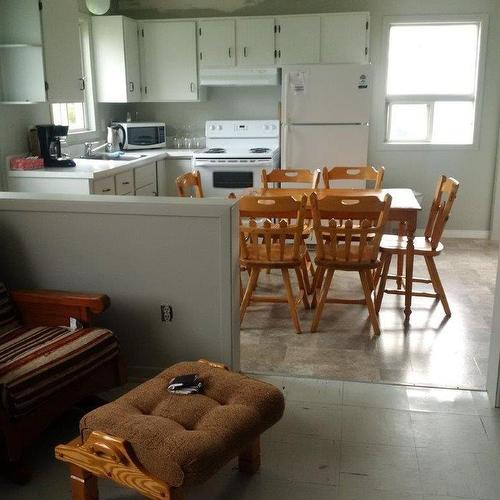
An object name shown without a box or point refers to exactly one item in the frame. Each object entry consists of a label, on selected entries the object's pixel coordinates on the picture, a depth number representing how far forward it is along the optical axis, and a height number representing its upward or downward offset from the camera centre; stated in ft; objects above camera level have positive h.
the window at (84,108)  17.55 +0.17
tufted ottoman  5.48 -3.07
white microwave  18.80 -0.69
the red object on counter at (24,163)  13.66 -1.12
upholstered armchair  6.59 -2.89
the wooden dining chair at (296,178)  14.46 -1.58
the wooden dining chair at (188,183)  12.68 -1.50
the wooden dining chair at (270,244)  10.75 -2.50
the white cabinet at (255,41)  18.16 +2.18
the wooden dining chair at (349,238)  10.62 -2.29
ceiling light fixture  17.04 +3.04
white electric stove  17.80 -1.60
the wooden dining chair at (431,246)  11.98 -2.71
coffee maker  14.30 -0.75
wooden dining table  11.91 -1.86
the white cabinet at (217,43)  18.40 +2.15
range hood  18.44 +1.12
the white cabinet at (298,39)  17.85 +2.19
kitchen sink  16.37 -1.21
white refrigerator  16.98 -0.07
